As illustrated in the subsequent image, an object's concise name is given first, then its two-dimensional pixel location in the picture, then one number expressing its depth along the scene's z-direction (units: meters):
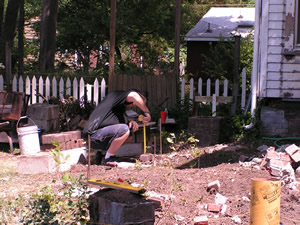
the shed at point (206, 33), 20.13
